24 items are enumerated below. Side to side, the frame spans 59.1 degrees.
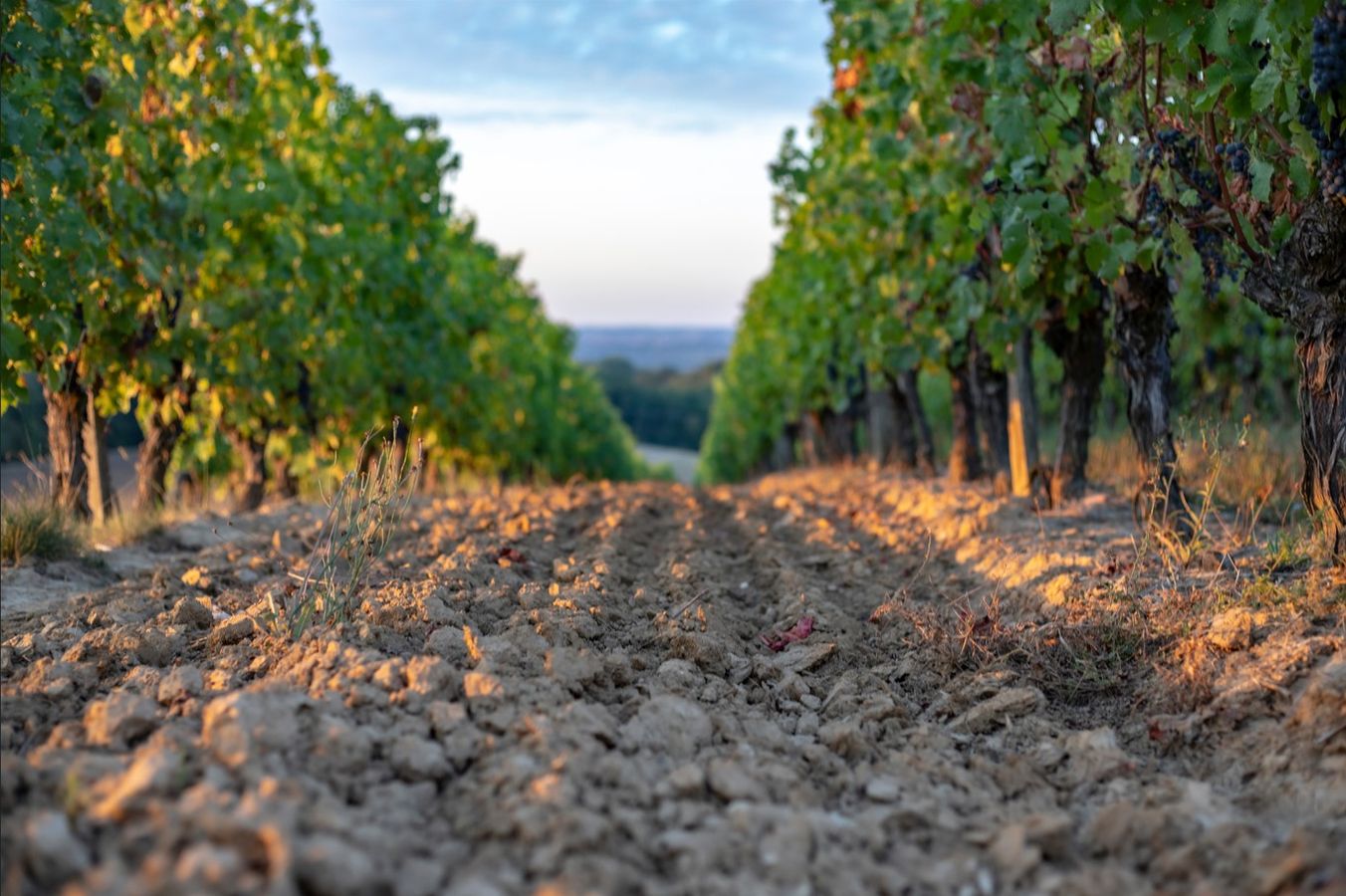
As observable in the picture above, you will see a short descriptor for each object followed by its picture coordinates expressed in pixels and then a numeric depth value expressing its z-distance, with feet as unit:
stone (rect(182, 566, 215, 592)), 22.16
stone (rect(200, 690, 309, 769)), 10.39
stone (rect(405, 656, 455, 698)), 12.47
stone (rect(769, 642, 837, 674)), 16.57
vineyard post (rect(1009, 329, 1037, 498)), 32.14
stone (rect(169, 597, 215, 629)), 17.60
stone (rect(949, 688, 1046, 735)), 14.23
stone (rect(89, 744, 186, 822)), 9.13
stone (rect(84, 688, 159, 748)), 11.34
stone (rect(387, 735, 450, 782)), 10.87
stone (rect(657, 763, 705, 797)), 10.84
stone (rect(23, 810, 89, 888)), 8.48
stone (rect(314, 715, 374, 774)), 10.71
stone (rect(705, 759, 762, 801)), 10.85
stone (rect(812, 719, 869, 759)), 12.84
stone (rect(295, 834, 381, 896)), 8.41
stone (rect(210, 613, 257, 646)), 16.07
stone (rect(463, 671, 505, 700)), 12.47
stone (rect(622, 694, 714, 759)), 12.24
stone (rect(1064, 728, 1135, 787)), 12.32
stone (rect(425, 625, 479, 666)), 15.02
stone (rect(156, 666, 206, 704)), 12.86
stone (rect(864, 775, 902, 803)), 11.45
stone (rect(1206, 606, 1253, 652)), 14.82
